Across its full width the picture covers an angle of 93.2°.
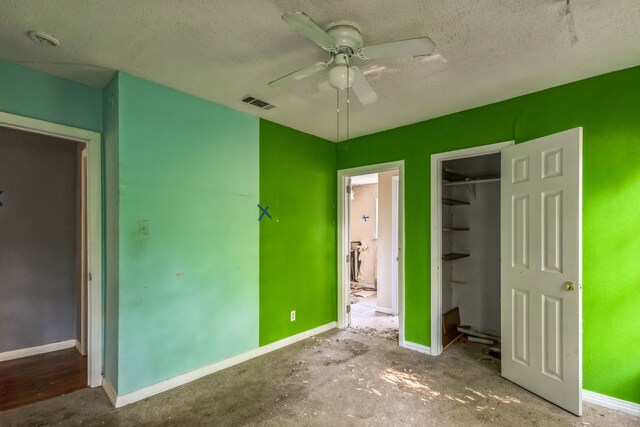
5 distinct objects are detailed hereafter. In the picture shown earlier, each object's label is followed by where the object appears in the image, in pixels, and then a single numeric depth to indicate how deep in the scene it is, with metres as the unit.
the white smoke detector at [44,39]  1.83
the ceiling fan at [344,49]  1.47
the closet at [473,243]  3.75
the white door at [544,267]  2.18
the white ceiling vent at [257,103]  2.77
